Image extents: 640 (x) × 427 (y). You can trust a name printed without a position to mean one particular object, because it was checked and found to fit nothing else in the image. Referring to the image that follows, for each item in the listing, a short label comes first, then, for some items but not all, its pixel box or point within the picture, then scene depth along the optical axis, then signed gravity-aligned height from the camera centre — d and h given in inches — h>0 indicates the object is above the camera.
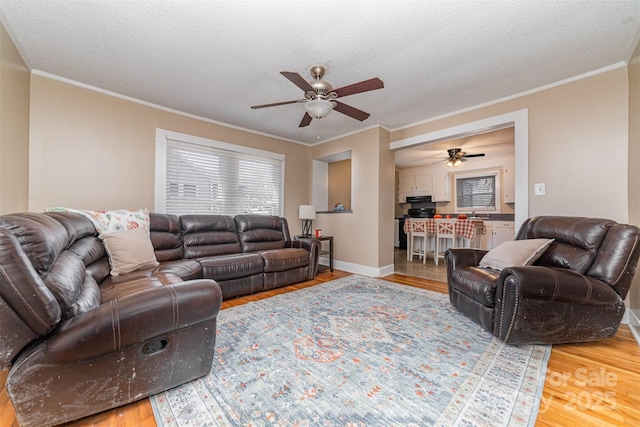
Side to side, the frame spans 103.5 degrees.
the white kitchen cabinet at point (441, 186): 262.4 +30.5
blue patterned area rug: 48.2 -38.3
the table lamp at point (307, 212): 183.8 +1.7
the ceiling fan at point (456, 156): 205.9 +49.5
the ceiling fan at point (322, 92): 81.0 +42.0
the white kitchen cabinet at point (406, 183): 289.0 +37.2
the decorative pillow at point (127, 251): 87.9 -13.7
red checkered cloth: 192.4 -8.9
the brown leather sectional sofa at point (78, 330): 38.3 -20.8
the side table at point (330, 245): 169.8 -20.6
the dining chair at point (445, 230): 200.1 -11.9
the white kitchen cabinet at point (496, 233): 217.2 -15.6
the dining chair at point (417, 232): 211.8 -14.9
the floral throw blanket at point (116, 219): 94.0 -2.4
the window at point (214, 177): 140.9 +23.2
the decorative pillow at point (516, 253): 85.4 -13.3
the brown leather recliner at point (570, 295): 68.7 -22.0
